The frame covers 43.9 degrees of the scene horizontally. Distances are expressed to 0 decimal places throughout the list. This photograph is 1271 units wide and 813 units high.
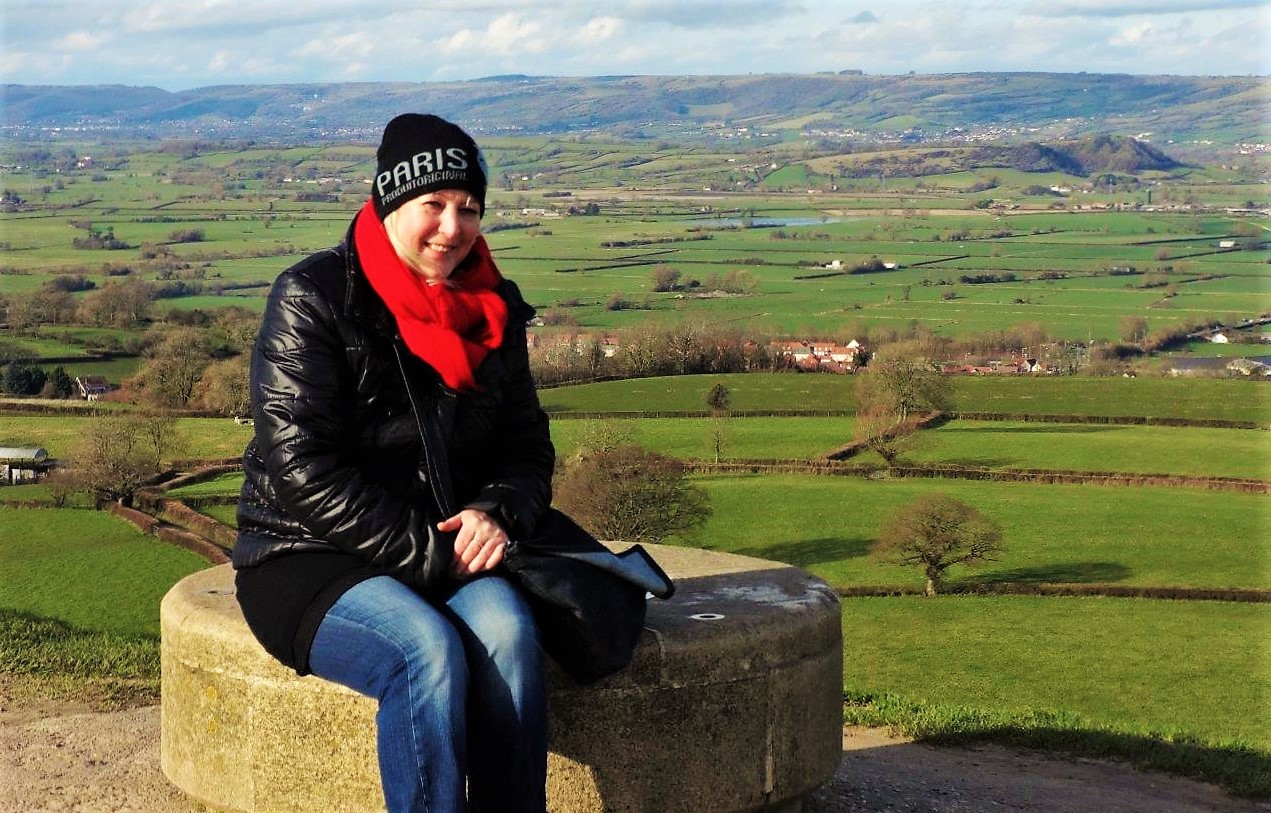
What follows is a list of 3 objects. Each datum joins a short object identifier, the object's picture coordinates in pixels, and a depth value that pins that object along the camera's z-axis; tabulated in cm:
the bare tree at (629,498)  4303
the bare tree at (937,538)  4281
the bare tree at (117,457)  4475
